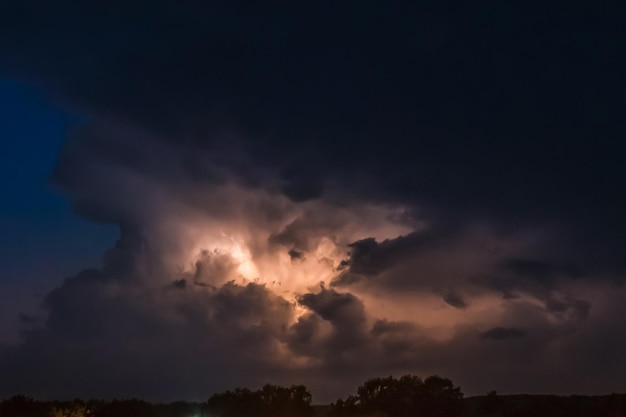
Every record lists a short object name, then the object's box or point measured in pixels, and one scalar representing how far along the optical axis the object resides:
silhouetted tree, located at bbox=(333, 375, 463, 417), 120.81
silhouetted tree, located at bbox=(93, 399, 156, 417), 122.50
